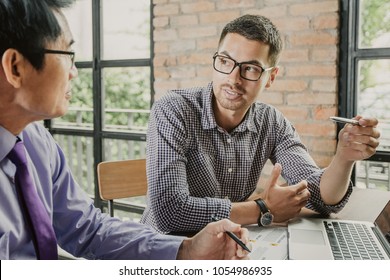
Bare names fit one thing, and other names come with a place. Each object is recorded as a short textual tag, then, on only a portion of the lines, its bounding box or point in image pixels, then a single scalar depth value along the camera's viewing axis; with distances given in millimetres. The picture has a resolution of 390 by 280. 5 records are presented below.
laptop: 836
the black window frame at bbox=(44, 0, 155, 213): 2666
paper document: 847
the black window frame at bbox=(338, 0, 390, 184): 1814
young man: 1092
